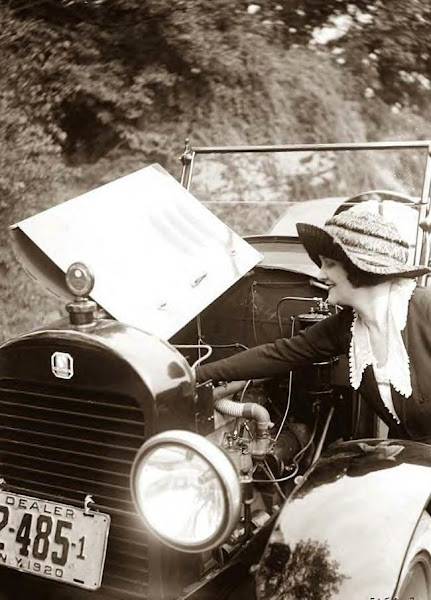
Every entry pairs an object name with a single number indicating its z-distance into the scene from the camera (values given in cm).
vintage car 171
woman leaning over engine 219
